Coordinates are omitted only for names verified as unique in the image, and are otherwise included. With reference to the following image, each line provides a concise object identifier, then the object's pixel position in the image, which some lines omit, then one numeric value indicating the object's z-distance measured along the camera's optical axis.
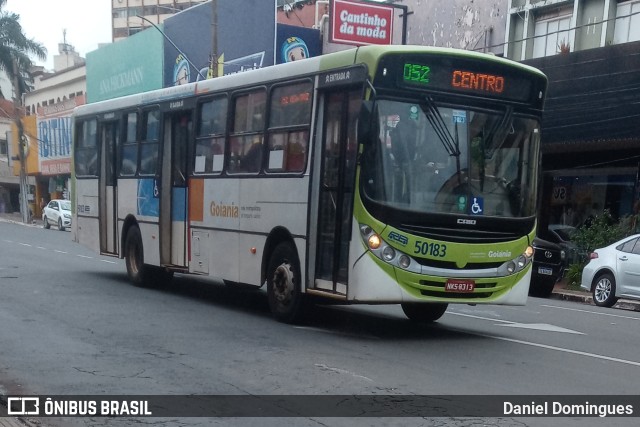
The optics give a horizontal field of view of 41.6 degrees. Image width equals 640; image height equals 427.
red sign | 29.19
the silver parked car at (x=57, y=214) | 45.22
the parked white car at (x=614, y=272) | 16.66
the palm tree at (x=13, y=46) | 58.06
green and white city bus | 9.70
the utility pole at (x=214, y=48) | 26.30
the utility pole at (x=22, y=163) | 53.75
